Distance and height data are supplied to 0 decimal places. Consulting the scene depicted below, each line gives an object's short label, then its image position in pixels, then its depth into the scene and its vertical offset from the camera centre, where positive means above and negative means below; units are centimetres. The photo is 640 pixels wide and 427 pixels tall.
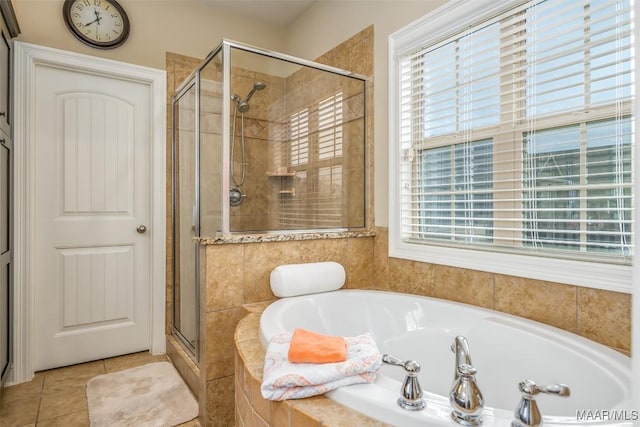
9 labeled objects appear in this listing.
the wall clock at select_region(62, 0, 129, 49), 239 +134
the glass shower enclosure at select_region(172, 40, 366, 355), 191 +38
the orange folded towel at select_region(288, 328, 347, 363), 96 -38
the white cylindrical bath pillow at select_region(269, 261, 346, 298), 183 -34
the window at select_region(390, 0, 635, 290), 133 +36
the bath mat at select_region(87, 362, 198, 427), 181 -103
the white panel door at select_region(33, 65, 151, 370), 236 +0
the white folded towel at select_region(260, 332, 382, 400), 90 -42
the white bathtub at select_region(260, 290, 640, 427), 83 -49
